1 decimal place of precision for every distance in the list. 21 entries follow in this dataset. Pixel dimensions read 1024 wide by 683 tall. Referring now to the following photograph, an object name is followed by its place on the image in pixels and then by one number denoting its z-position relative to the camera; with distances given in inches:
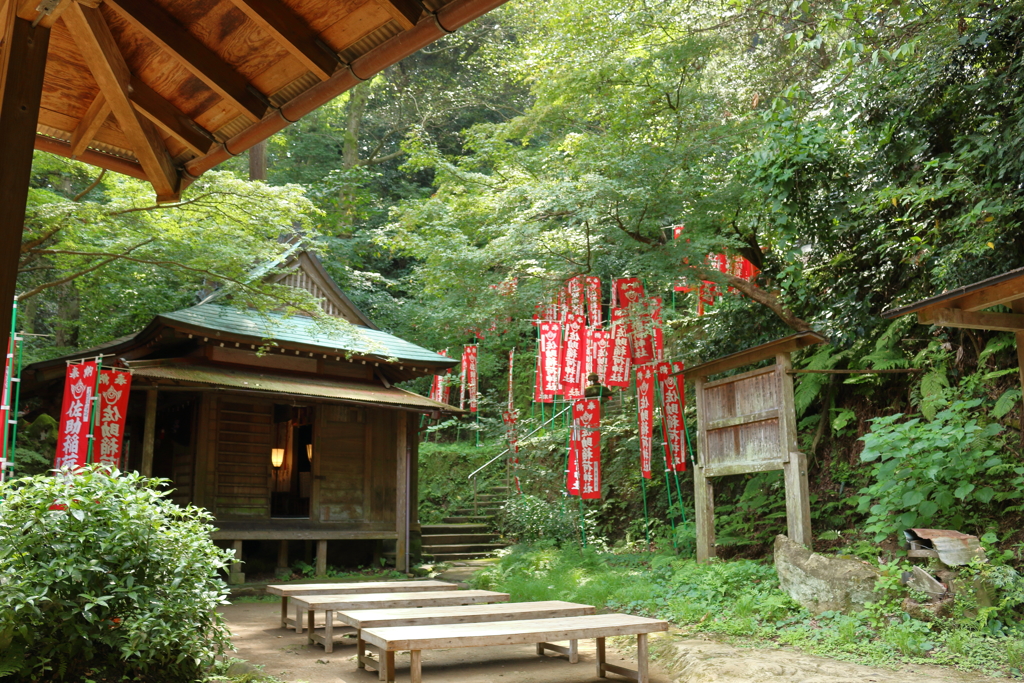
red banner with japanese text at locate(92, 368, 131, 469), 377.7
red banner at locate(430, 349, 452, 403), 733.3
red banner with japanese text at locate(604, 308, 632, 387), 451.5
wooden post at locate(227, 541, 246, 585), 432.8
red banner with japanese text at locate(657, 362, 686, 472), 435.8
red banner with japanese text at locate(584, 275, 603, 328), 444.5
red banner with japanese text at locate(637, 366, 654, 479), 455.5
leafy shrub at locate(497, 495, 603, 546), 525.3
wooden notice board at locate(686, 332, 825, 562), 315.0
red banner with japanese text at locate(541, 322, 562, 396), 517.7
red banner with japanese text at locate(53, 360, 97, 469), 364.2
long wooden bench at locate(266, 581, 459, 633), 311.1
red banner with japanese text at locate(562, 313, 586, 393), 466.3
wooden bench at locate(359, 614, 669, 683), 195.0
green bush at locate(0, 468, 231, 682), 167.5
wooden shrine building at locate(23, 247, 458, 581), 440.1
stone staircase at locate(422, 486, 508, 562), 570.9
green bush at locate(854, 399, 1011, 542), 268.5
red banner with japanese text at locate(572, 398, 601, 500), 487.5
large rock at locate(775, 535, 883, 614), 264.2
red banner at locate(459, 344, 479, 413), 708.0
